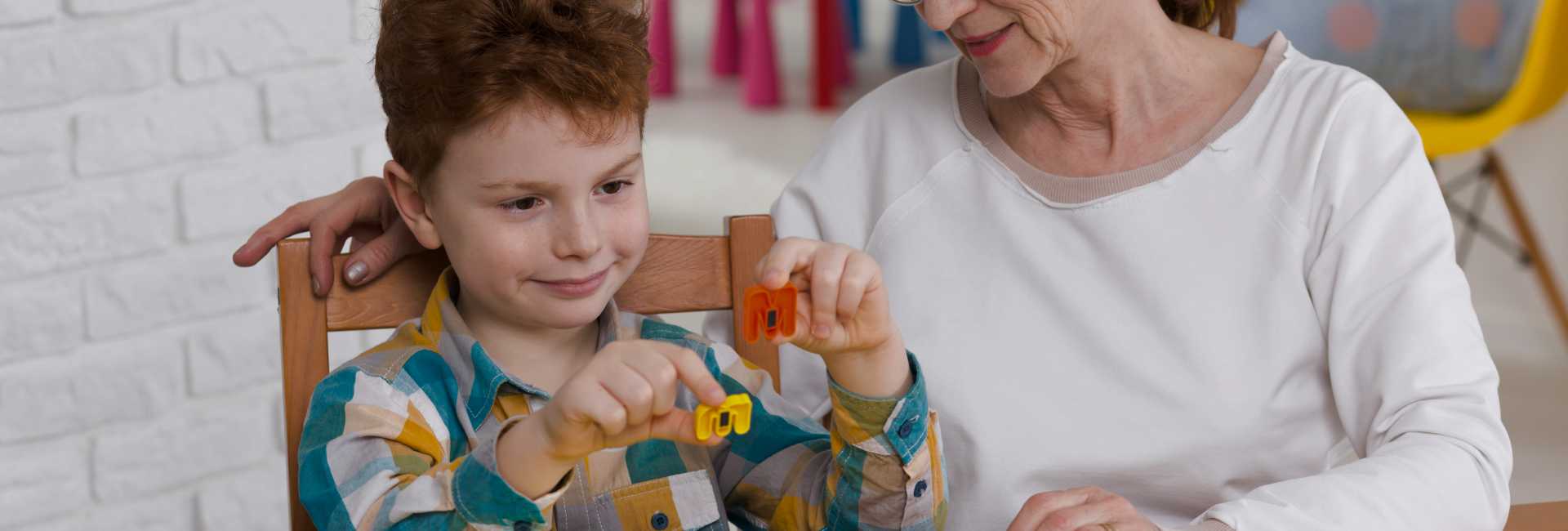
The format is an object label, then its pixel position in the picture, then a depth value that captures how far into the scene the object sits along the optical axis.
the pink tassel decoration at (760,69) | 5.44
